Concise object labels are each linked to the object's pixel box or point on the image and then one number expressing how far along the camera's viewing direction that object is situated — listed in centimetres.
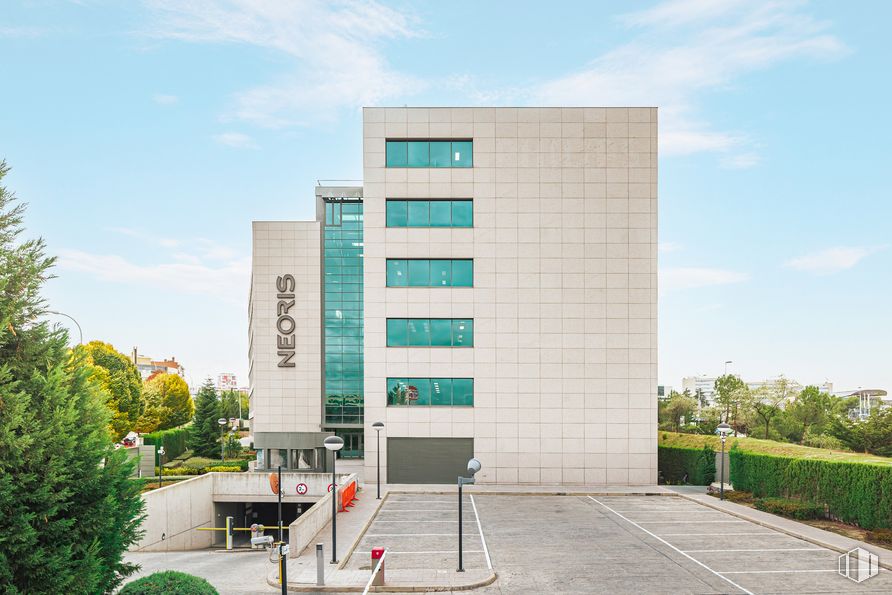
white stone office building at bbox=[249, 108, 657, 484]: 4166
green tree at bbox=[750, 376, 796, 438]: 6712
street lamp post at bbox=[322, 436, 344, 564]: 2098
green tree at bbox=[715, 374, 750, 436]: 7494
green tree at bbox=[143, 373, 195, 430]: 8207
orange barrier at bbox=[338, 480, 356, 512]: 3113
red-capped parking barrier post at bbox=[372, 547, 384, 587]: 1847
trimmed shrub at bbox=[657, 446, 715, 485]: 4031
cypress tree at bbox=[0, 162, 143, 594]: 1177
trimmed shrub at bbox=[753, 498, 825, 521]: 2889
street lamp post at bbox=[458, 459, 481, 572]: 1997
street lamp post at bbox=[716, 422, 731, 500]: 3359
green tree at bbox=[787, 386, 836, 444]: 5803
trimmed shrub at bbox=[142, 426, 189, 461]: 6494
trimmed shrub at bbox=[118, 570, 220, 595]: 1368
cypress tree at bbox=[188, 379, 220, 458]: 7338
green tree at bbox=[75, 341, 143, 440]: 6438
